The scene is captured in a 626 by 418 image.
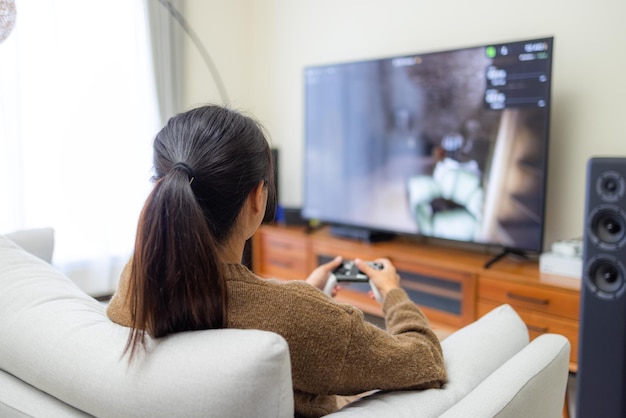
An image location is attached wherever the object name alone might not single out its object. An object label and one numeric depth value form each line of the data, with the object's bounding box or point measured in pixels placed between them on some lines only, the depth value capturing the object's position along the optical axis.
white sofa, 0.71
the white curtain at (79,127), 2.83
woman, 0.83
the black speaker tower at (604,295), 1.65
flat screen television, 2.39
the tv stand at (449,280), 2.23
